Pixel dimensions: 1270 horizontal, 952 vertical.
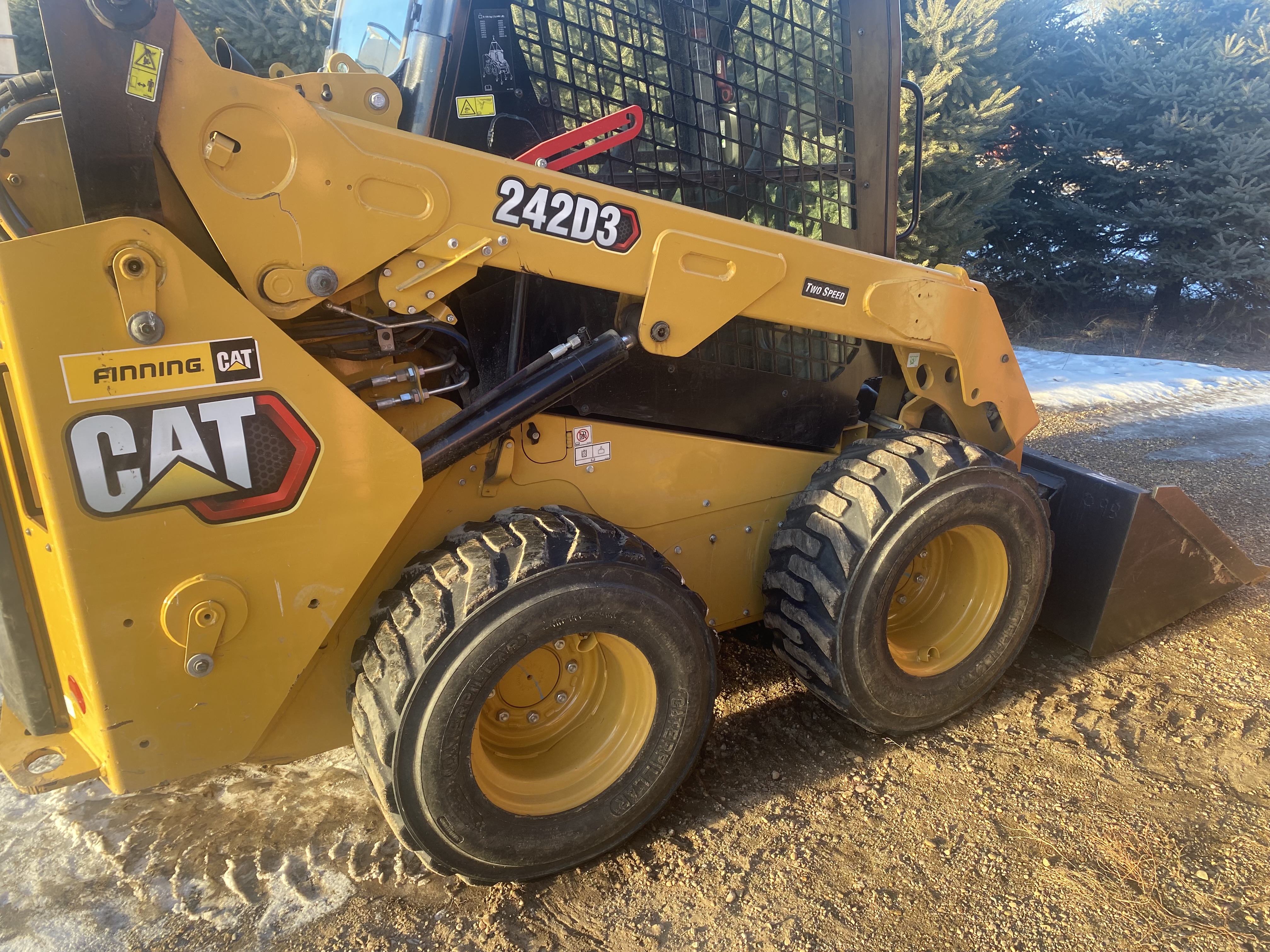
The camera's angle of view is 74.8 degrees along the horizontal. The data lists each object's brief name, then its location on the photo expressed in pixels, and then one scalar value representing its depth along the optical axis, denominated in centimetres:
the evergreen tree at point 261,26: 909
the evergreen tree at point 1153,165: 1000
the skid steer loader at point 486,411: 193
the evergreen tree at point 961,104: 903
